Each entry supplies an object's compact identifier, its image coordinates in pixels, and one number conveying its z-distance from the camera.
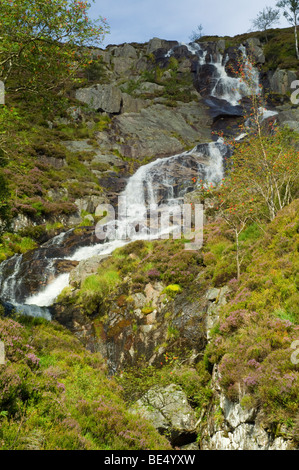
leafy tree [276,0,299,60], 57.19
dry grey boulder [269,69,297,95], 52.39
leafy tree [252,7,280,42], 66.69
